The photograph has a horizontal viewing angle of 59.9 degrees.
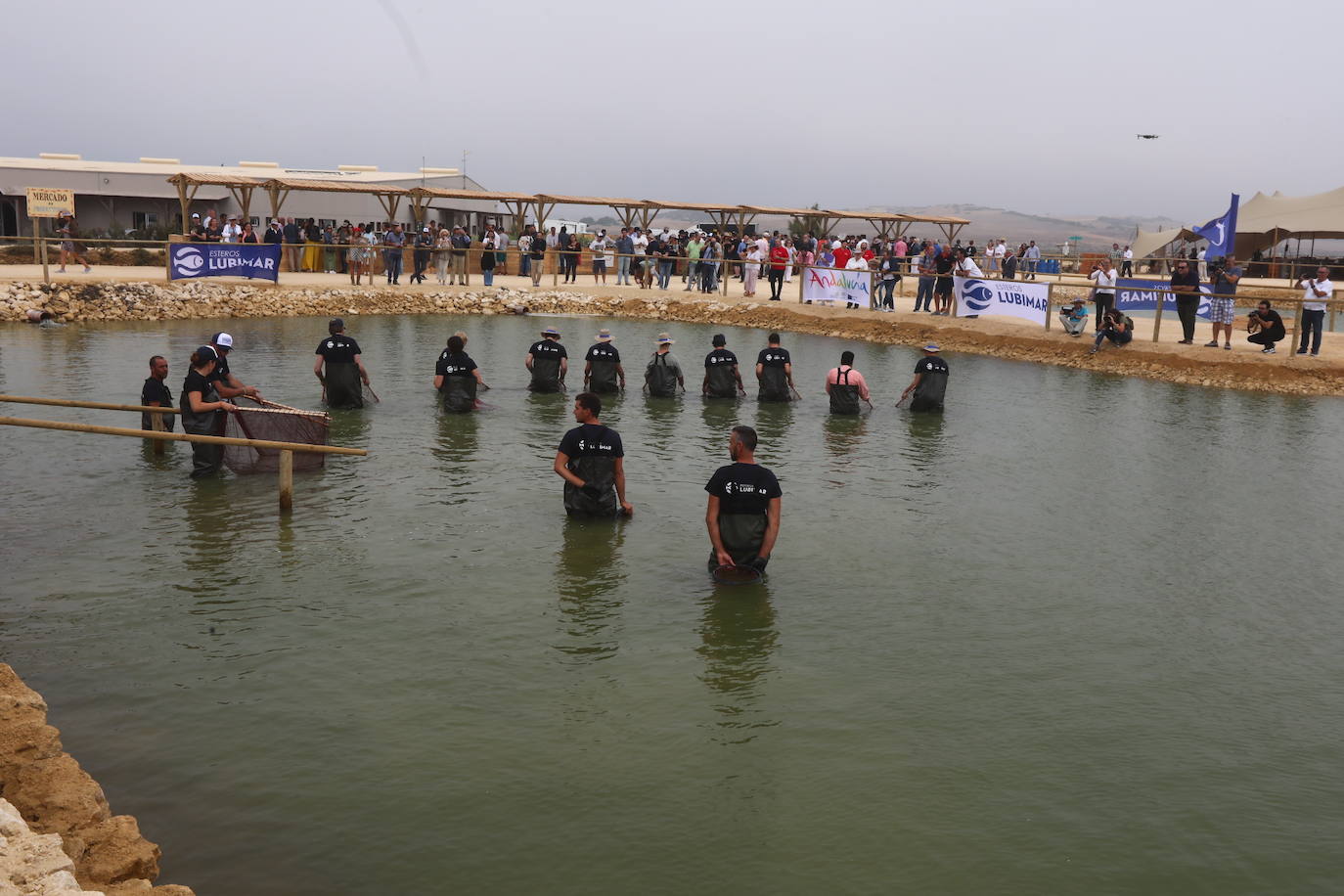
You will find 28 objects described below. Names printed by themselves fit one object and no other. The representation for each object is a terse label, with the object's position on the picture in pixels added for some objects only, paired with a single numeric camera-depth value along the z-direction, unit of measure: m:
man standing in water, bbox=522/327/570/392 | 21.06
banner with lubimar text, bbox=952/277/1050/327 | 31.05
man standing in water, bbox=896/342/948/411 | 20.47
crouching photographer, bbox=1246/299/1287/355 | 26.72
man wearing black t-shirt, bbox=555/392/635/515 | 12.30
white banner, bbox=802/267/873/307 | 35.19
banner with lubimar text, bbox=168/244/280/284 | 35.31
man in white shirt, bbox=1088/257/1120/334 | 29.51
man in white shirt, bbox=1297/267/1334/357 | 26.41
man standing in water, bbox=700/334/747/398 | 21.36
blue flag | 39.47
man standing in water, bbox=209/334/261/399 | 15.15
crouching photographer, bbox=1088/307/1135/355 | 28.05
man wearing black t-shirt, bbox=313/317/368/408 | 18.94
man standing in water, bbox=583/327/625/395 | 21.34
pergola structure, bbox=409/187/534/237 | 40.59
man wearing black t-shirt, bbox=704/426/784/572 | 10.49
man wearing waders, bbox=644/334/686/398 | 21.50
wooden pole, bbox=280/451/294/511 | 12.76
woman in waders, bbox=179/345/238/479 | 14.47
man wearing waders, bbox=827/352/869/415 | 20.14
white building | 50.50
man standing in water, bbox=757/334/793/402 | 21.22
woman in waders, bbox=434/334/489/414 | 19.08
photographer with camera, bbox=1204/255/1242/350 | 27.11
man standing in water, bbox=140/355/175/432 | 15.39
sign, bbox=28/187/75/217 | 39.81
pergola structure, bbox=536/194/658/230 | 43.22
